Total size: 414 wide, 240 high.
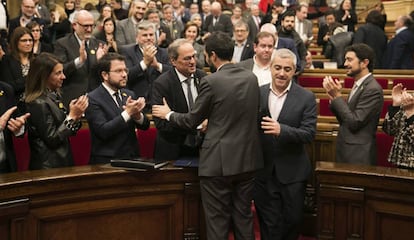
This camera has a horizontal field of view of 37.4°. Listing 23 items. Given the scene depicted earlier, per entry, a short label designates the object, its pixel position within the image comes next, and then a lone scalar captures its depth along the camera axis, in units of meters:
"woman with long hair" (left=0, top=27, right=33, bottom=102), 4.48
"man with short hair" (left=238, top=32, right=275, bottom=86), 4.10
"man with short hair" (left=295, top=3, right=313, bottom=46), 8.25
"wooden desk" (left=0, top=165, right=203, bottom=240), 2.74
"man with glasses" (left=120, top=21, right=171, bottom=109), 4.46
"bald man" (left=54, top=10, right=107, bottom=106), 4.66
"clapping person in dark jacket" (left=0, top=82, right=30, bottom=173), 3.10
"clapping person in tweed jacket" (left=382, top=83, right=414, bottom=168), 3.26
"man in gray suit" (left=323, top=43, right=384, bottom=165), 3.42
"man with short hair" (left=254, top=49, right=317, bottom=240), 3.28
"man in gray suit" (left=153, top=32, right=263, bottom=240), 2.90
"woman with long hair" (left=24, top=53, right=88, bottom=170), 3.12
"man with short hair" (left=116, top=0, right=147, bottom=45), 5.87
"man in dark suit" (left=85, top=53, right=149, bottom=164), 3.22
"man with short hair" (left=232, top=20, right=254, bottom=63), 5.51
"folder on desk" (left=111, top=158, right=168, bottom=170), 2.98
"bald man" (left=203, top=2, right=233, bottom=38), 8.42
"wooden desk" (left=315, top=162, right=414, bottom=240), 2.85
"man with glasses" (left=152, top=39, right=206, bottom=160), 3.28
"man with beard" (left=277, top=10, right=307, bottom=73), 5.98
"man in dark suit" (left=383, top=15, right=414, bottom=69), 6.72
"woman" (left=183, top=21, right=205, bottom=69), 6.08
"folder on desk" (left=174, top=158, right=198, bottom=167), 3.08
